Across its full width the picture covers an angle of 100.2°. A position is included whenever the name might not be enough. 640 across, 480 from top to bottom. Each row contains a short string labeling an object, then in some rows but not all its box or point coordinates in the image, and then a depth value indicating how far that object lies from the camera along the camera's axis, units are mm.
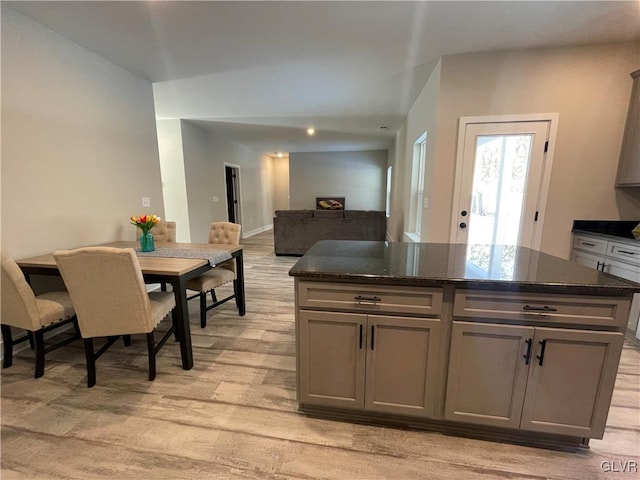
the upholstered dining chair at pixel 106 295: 1575
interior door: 7543
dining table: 1886
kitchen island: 1223
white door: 2752
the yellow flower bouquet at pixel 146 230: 2350
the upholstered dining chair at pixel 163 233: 3051
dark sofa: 5188
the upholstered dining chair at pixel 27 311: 1699
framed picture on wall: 8859
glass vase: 2422
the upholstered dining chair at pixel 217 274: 2482
